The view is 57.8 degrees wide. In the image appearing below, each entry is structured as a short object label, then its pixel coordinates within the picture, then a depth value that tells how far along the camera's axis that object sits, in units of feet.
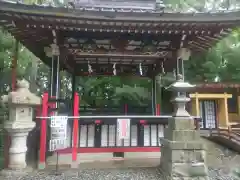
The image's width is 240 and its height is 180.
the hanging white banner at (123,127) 19.97
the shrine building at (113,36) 18.11
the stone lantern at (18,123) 17.60
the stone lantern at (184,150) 15.89
